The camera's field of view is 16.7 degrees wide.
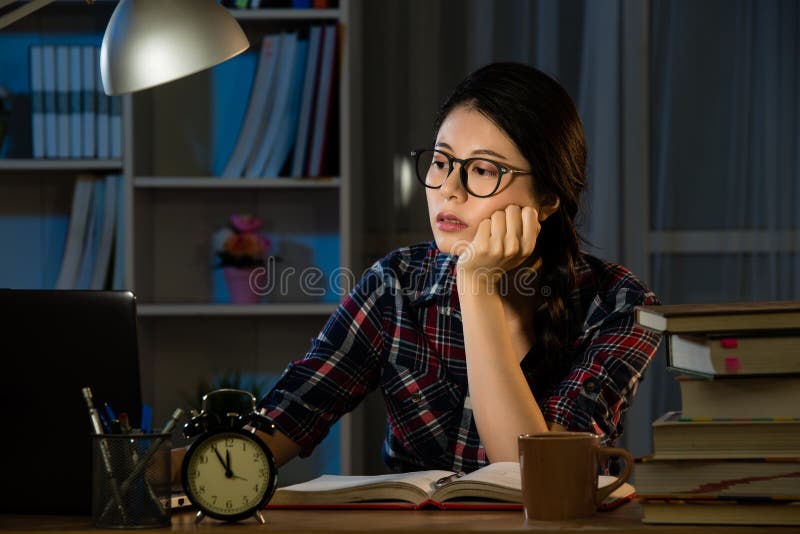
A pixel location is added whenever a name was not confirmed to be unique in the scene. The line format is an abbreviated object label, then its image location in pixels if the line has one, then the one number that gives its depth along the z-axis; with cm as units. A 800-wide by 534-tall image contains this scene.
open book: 304
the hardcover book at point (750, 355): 288
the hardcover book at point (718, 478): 285
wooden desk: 286
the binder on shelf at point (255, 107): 581
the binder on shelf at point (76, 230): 582
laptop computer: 304
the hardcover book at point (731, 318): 287
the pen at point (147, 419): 305
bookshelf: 613
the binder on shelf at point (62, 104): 577
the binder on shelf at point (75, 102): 577
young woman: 353
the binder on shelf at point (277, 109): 578
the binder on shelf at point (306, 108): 570
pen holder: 291
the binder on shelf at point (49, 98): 578
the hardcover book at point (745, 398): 289
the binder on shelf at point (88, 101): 576
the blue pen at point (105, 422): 297
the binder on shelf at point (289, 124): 578
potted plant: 592
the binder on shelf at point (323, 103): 566
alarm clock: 295
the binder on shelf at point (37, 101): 576
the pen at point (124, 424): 295
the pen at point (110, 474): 291
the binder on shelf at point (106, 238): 578
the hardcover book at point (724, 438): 287
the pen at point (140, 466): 291
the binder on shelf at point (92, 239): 583
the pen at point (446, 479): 311
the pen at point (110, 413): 298
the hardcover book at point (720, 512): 284
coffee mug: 290
